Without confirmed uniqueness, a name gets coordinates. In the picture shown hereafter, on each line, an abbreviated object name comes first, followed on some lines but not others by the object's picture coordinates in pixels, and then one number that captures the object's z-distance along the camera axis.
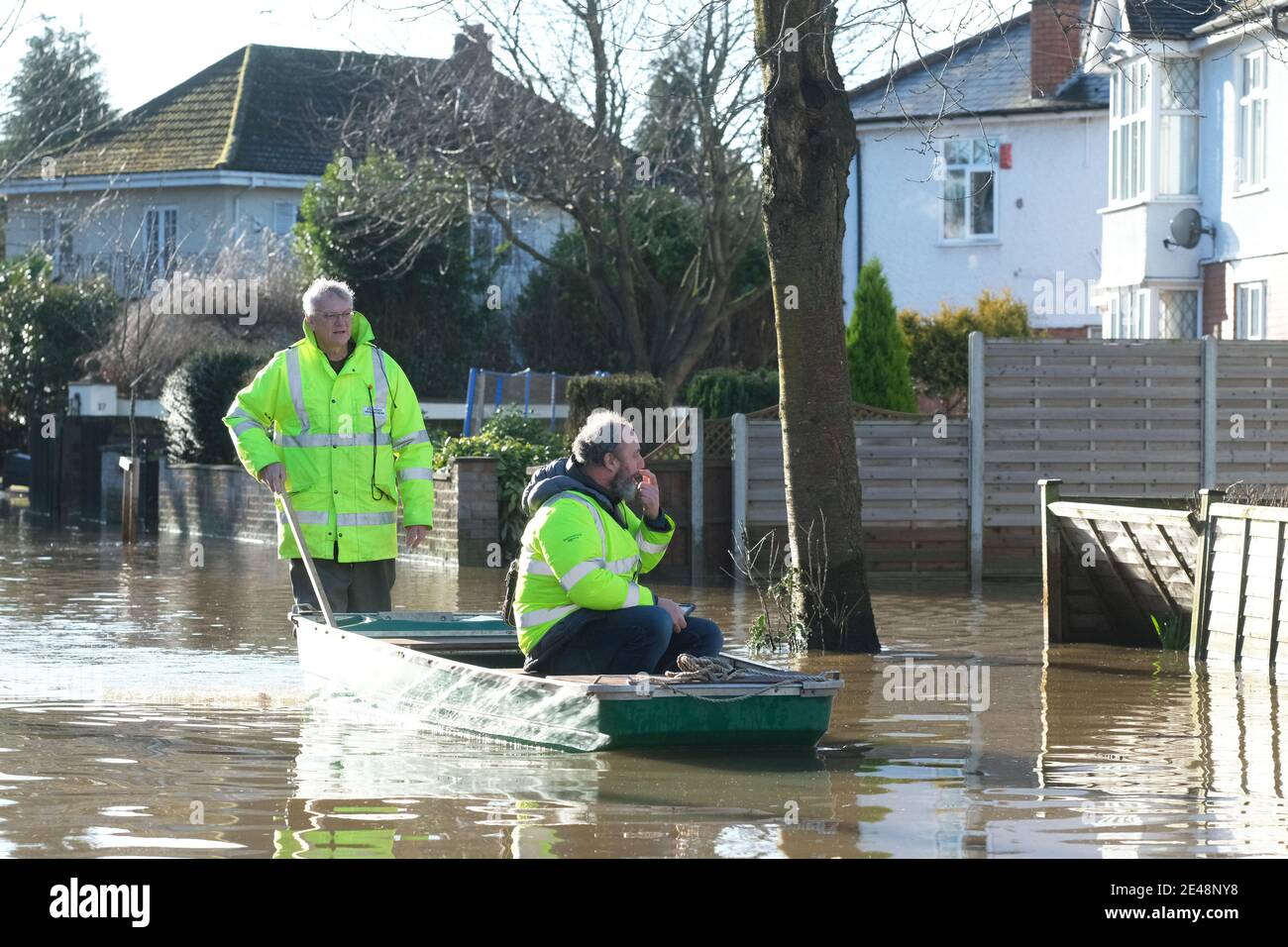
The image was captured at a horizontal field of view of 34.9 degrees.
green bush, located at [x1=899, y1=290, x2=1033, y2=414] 30.90
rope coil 9.21
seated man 9.58
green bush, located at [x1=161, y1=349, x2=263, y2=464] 27.45
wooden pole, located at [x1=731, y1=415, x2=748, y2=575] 19.94
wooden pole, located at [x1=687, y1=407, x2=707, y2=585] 20.23
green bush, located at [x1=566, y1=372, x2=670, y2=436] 21.70
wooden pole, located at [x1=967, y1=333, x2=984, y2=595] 19.64
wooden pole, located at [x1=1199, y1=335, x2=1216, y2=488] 19.94
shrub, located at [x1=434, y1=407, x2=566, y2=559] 21.38
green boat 9.17
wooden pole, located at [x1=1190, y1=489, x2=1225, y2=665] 13.02
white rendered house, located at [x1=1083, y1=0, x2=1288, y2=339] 25.62
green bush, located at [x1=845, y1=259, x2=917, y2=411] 26.23
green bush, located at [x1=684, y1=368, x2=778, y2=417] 24.56
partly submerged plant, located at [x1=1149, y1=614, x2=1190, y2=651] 13.91
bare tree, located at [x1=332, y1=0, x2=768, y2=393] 29.12
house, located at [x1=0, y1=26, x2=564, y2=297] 42.31
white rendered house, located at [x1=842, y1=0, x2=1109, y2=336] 36.28
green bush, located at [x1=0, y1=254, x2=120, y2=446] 35.47
